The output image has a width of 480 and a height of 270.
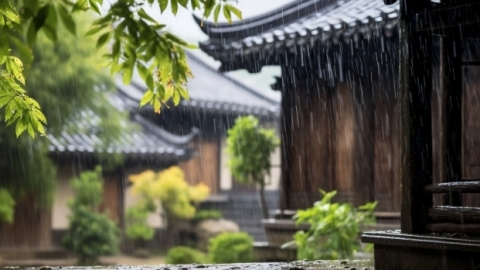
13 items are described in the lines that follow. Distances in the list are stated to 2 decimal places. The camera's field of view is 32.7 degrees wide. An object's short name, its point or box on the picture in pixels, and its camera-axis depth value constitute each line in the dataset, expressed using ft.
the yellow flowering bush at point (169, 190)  71.51
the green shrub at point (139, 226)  72.43
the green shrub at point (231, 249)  55.67
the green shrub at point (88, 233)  63.77
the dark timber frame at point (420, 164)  18.31
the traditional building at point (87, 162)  67.82
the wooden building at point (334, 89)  35.94
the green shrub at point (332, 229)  32.35
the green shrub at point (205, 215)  75.61
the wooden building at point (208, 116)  85.20
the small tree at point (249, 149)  48.29
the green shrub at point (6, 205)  59.82
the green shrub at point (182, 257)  60.90
